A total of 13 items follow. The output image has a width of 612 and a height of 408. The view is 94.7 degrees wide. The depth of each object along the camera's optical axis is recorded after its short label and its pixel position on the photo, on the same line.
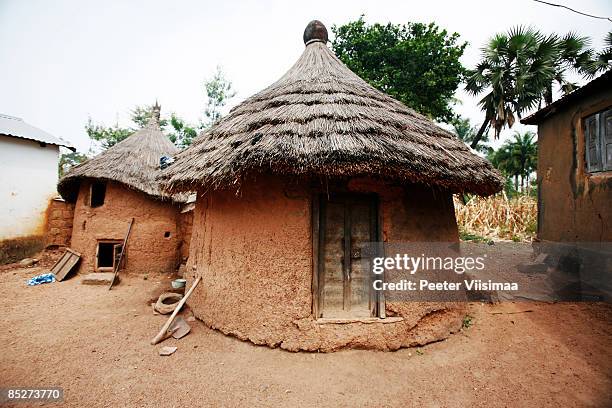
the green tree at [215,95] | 18.73
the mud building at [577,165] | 4.96
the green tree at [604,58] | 8.78
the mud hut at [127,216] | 7.57
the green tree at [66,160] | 16.42
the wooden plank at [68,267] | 7.22
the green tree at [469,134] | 24.97
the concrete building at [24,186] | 8.65
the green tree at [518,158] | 23.95
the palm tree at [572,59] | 9.54
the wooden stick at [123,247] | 7.24
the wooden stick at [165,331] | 3.91
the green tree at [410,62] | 13.00
